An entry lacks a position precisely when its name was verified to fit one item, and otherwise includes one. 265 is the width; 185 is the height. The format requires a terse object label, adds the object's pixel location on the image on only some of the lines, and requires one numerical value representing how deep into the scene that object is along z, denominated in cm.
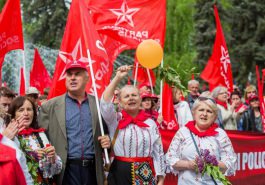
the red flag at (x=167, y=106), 1244
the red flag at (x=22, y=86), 1272
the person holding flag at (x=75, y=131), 816
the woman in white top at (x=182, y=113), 1289
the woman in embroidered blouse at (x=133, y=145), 848
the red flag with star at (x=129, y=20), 1290
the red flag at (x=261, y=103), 1464
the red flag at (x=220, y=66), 1734
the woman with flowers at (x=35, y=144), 793
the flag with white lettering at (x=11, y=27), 1187
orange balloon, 917
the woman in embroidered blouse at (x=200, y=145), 879
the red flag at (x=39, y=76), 1689
